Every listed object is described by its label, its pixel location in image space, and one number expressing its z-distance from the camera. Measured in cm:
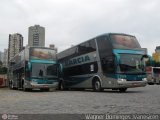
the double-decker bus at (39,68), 1073
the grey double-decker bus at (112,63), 870
